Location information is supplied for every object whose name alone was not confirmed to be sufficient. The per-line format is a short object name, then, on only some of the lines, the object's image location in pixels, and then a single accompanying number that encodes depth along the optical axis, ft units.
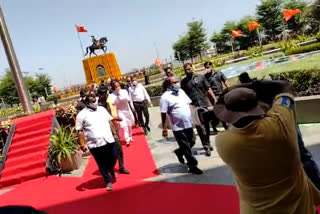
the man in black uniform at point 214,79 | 20.01
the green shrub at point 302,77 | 19.88
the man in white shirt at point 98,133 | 15.28
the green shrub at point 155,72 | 99.57
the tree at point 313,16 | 80.20
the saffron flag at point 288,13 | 75.98
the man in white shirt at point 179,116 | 14.76
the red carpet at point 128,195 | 12.07
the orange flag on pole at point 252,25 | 87.87
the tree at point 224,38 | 141.96
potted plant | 20.45
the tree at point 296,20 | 114.94
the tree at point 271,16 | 124.50
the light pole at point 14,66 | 34.80
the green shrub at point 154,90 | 42.05
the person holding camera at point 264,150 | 5.01
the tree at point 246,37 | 129.99
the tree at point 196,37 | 134.94
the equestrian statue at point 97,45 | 85.69
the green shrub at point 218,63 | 66.80
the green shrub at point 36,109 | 33.12
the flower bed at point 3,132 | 24.18
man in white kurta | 22.40
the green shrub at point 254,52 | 69.77
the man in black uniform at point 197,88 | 17.31
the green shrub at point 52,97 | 100.49
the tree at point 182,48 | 139.59
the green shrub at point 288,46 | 52.71
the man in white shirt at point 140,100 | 25.12
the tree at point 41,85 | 149.81
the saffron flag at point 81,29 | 78.42
